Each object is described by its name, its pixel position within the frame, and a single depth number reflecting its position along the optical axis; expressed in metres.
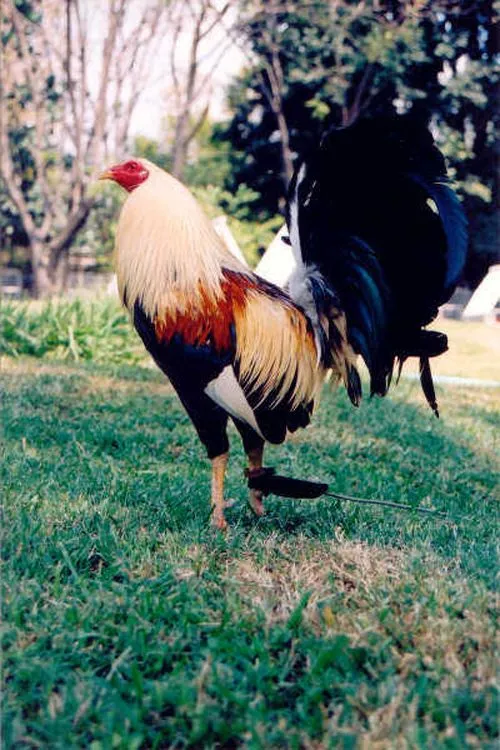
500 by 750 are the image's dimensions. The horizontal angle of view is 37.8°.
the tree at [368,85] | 16.16
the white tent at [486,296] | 5.96
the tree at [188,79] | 11.91
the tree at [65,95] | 12.09
